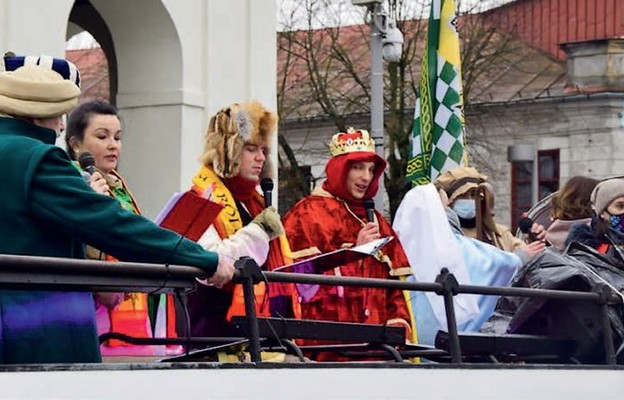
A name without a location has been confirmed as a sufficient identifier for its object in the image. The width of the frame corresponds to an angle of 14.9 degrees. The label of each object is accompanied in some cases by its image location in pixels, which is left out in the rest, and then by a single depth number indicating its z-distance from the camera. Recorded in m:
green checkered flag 19.88
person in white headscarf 11.48
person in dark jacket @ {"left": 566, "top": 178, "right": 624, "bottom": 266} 11.23
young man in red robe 10.91
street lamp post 23.84
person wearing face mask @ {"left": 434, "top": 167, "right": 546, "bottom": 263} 12.49
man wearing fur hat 10.21
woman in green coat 7.13
